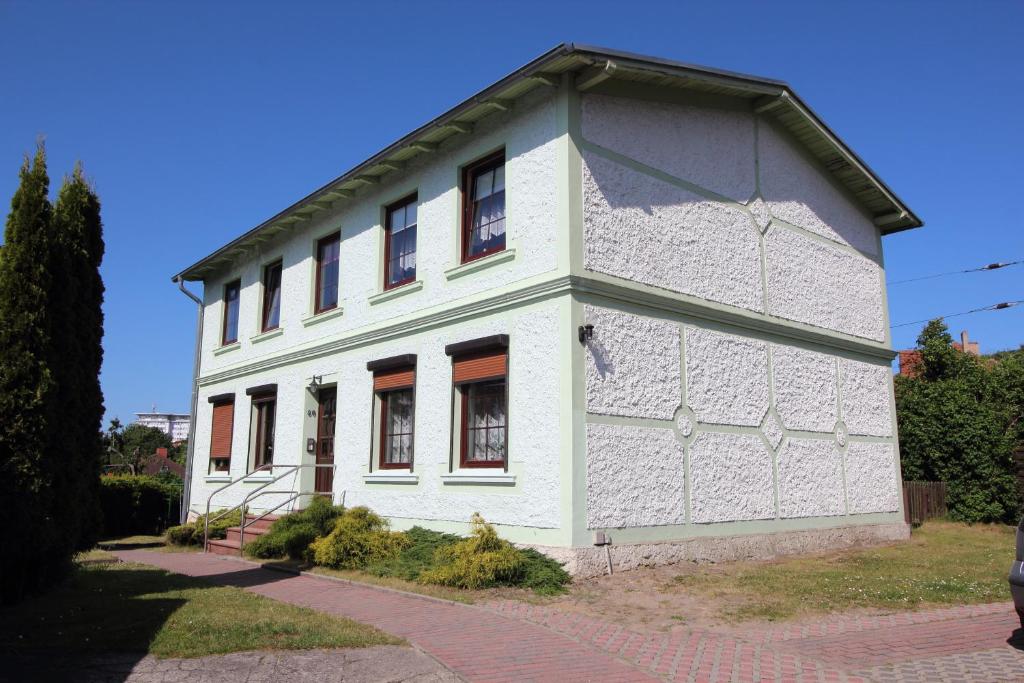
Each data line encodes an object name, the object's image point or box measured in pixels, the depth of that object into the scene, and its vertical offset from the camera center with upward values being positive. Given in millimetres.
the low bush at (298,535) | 12297 -800
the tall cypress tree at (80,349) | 8328 +1454
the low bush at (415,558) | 10162 -971
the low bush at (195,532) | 14805 -895
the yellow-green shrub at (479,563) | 9188 -929
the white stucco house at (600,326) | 10266 +2458
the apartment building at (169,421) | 89075 +7362
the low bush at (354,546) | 11141 -875
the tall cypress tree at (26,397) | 7699 +851
